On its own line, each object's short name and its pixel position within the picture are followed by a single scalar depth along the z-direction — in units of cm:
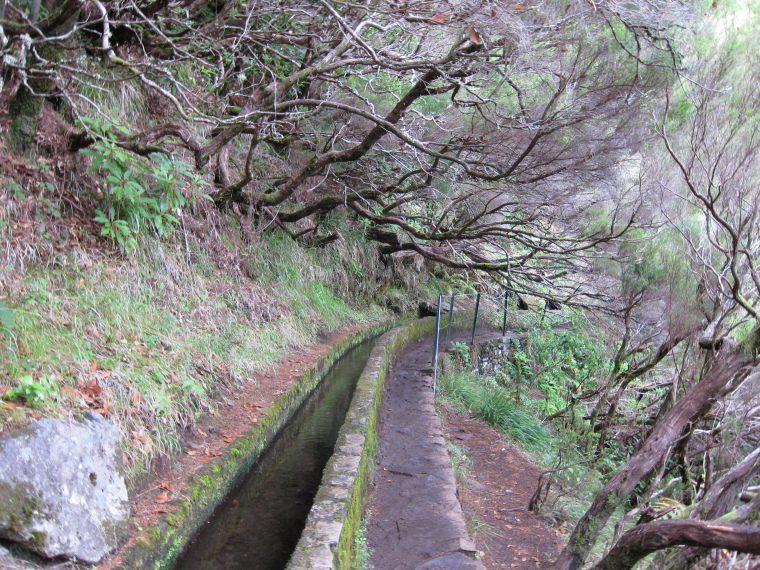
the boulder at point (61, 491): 265
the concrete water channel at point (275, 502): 318
